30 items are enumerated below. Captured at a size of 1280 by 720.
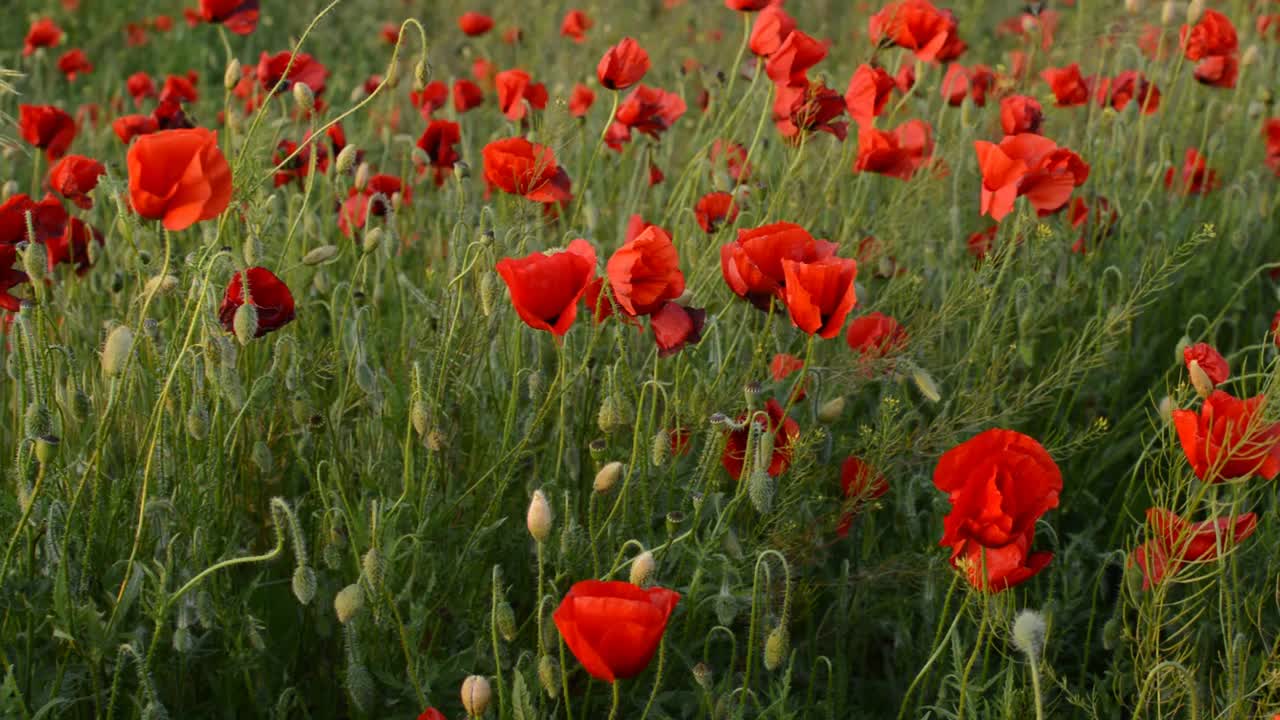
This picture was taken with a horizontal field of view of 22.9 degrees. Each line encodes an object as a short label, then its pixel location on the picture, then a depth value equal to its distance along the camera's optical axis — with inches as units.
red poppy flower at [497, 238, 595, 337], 69.9
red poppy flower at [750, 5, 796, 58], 85.7
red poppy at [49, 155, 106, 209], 84.6
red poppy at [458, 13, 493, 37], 116.9
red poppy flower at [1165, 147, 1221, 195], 101.9
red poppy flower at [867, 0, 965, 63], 89.1
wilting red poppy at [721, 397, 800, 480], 75.4
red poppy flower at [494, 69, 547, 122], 90.5
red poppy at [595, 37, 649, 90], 82.8
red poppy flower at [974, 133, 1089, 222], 80.3
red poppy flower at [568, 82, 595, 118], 95.8
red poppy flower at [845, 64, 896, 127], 85.1
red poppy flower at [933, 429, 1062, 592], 68.9
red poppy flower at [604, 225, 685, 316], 71.4
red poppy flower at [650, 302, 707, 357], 72.4
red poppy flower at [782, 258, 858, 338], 71.2
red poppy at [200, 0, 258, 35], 86.7
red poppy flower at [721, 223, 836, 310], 73.0
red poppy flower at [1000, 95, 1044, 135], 88.0
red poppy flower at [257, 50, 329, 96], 87.9
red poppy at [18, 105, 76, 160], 90.9
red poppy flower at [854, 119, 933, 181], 85.9
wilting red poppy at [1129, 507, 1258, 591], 71.0
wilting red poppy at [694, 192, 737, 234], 86.4
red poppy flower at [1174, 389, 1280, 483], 71.3
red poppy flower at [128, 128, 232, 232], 69.2
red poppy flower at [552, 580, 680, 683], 64.8
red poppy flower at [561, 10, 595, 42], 119.6
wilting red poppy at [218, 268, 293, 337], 73.0
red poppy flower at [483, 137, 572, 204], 80.4
